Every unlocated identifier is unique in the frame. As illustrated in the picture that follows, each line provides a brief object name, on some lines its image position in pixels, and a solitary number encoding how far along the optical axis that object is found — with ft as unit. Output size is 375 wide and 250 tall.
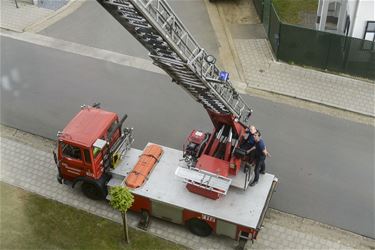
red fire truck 41.16
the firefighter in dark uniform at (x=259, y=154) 43.11
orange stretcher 44.01
